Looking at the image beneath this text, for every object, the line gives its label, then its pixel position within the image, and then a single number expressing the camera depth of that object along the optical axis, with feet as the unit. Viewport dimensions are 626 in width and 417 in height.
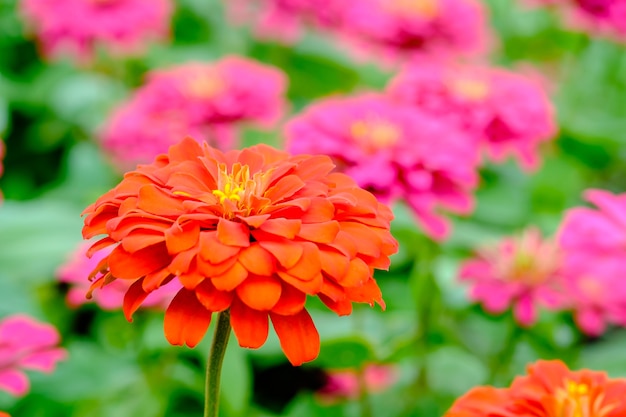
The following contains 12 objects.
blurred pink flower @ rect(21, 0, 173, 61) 3.78
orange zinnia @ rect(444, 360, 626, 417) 2.53
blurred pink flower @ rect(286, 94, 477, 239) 2.89
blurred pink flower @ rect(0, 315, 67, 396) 2.70
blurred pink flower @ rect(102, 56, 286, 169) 3.30
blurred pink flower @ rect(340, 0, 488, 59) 3.70
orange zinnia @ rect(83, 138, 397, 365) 2.29
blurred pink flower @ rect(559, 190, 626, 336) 2.97
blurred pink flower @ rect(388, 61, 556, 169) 3.10
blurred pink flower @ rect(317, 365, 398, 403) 3.26
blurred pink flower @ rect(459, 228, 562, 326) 3.01
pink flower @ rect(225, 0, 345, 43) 4.00
